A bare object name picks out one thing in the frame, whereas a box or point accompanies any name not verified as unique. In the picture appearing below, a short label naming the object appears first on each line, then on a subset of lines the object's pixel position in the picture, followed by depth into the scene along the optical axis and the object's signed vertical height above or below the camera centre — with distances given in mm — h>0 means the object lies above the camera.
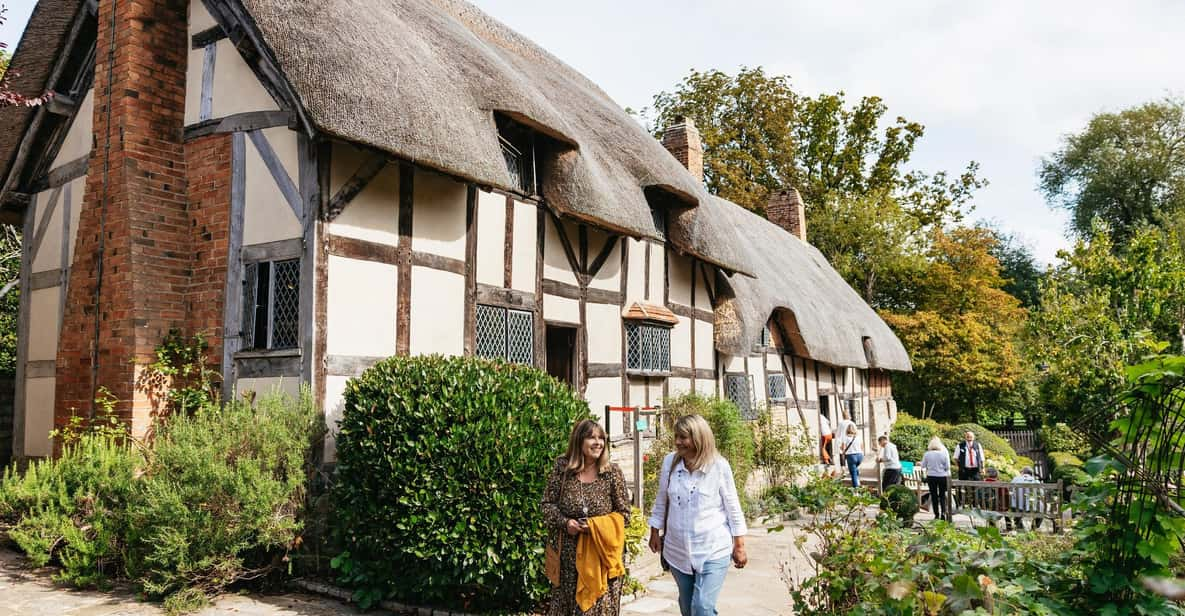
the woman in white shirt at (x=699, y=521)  4297 -737
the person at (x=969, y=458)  12703 -1203
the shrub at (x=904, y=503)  10522 -1598
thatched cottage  6887 +1868
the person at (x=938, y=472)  11414 -1254
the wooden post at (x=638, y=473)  8453 -938
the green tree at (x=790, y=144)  29531 +9058
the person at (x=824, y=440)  16422 -1153
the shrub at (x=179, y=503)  5660 -851
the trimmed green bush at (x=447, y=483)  5699 -695
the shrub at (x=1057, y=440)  20441 -1520
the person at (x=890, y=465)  12367 -1245
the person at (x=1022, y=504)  9836 -1481
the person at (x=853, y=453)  14023 -1197
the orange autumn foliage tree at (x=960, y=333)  26234 +1693
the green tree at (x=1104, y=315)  13578 +1216
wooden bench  9742 -1463
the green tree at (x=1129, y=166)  33469 +9226
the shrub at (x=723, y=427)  10867 -565
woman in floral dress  4465 -634
